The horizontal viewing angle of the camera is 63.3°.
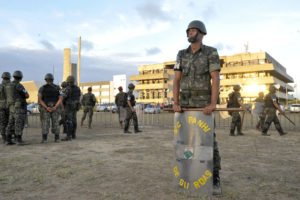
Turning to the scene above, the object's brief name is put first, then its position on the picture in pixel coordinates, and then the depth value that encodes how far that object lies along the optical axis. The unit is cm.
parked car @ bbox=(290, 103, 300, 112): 2935
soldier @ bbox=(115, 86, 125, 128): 1087
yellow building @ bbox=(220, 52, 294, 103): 4959
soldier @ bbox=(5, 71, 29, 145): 622
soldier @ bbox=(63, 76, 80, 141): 726
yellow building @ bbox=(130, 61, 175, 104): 6250
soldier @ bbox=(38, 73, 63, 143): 665
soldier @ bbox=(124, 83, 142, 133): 875
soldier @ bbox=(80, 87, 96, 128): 1079
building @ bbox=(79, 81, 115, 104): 9819
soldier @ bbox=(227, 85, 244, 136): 821
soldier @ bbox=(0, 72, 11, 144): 635
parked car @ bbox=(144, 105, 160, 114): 2775
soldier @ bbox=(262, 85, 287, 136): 817
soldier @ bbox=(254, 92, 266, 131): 962
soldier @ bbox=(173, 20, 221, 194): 288
